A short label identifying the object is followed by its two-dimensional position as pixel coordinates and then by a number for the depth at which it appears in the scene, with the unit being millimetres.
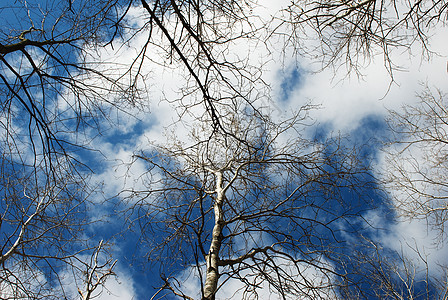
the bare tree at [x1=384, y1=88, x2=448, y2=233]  6874
